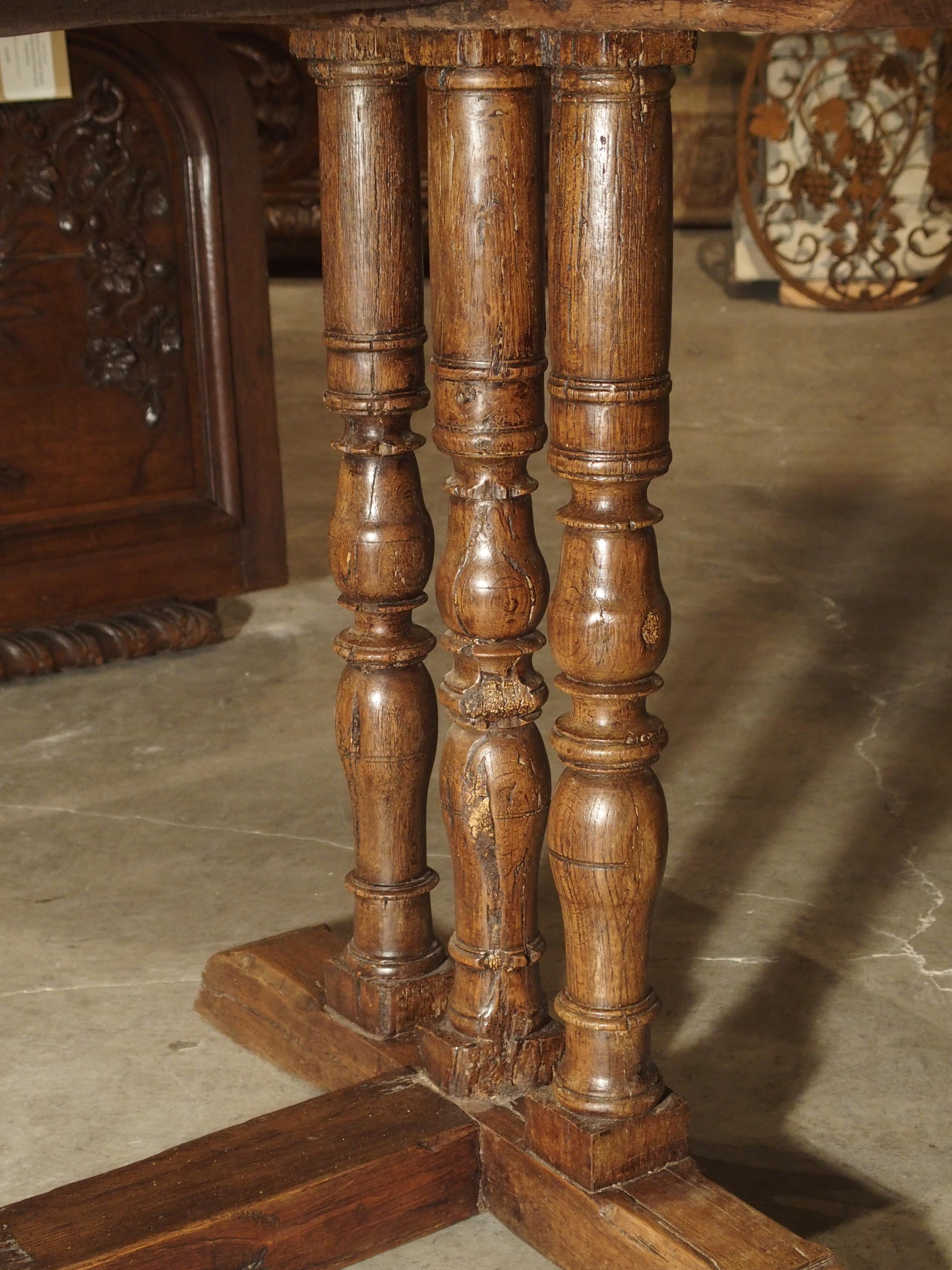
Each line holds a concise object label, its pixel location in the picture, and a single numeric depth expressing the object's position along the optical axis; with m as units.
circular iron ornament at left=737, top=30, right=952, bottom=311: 7.06
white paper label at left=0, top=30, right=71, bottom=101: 3.22
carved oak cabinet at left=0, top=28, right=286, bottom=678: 3.38
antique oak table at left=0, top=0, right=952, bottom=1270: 1.49
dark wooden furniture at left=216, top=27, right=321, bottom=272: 7.31
